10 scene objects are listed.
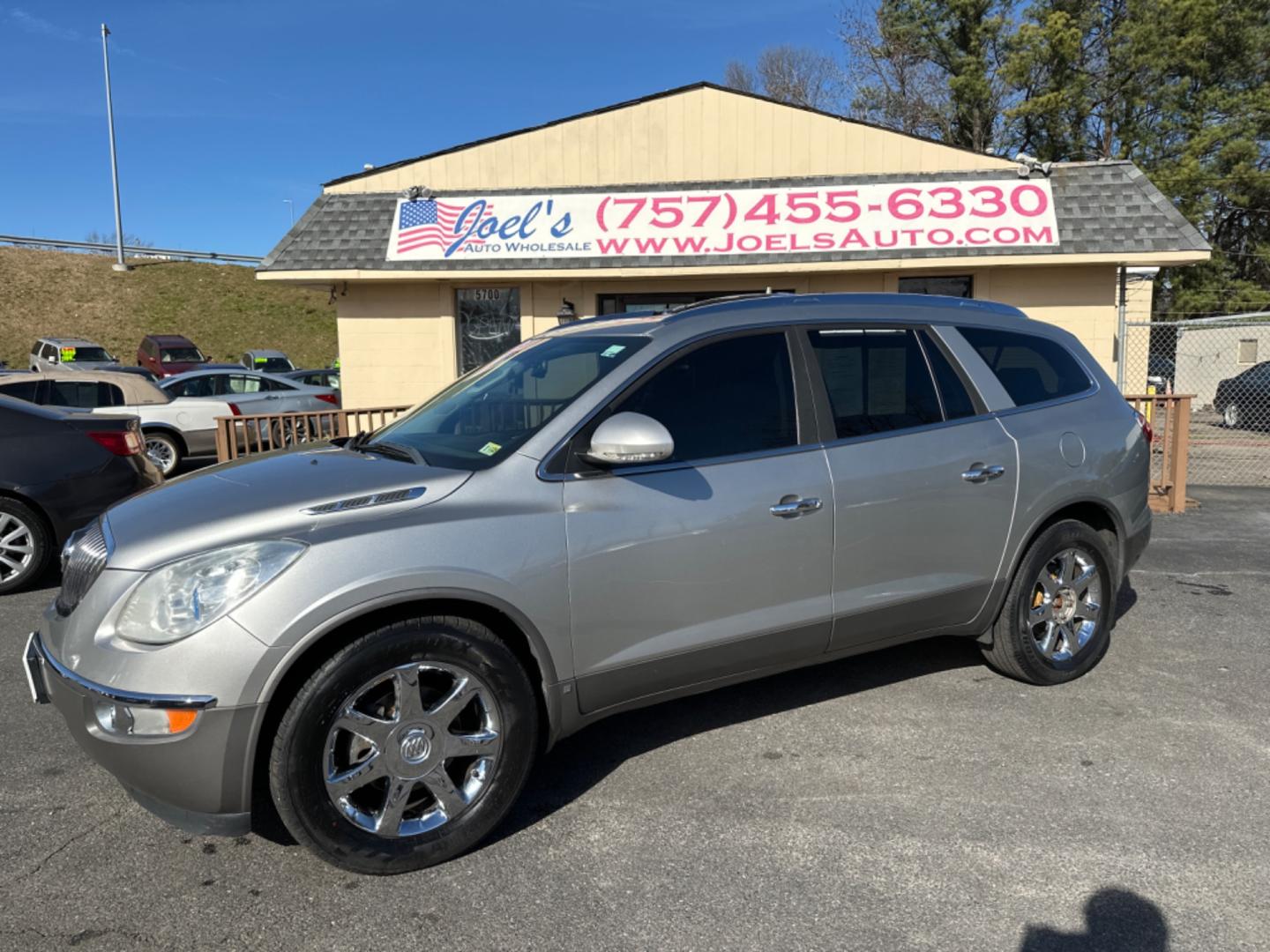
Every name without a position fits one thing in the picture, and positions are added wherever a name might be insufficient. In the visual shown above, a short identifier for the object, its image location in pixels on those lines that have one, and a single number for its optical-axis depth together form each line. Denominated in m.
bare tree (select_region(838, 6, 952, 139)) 30.62
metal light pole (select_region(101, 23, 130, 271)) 40.94
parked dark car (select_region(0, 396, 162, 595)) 6.49
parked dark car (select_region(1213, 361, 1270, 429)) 19.31
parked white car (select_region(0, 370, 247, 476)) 13.13
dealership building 10.23
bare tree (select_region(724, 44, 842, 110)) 38.16
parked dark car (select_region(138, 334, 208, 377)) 29.44
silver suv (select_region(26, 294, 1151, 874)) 2.76
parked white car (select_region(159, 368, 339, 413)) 15.51
